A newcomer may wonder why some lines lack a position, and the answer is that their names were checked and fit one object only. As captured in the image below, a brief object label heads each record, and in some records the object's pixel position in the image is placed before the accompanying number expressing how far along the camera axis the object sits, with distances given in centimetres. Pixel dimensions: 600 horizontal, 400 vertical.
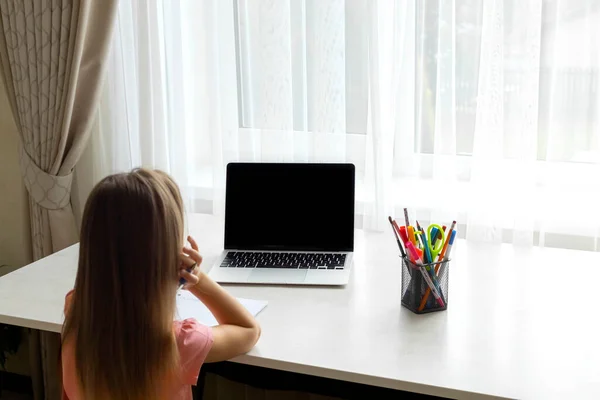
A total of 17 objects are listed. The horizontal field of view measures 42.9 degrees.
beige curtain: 213
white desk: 125
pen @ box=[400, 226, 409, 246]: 150
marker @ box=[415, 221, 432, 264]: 148
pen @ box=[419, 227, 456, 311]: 148
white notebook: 146
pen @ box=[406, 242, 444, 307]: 146
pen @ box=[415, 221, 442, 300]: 147
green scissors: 151
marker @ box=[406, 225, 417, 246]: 151
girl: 118
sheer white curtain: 187
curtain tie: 227
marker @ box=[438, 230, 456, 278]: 148
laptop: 179
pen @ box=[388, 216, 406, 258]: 150
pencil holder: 147
